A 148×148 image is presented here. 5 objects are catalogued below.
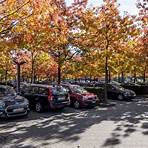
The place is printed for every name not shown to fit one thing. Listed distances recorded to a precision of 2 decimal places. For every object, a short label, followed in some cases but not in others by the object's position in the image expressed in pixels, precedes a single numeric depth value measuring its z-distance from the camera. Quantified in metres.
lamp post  9.44
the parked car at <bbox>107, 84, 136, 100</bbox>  12.42
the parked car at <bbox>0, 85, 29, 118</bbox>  6.92
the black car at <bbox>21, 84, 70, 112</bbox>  8.31
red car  9.46
